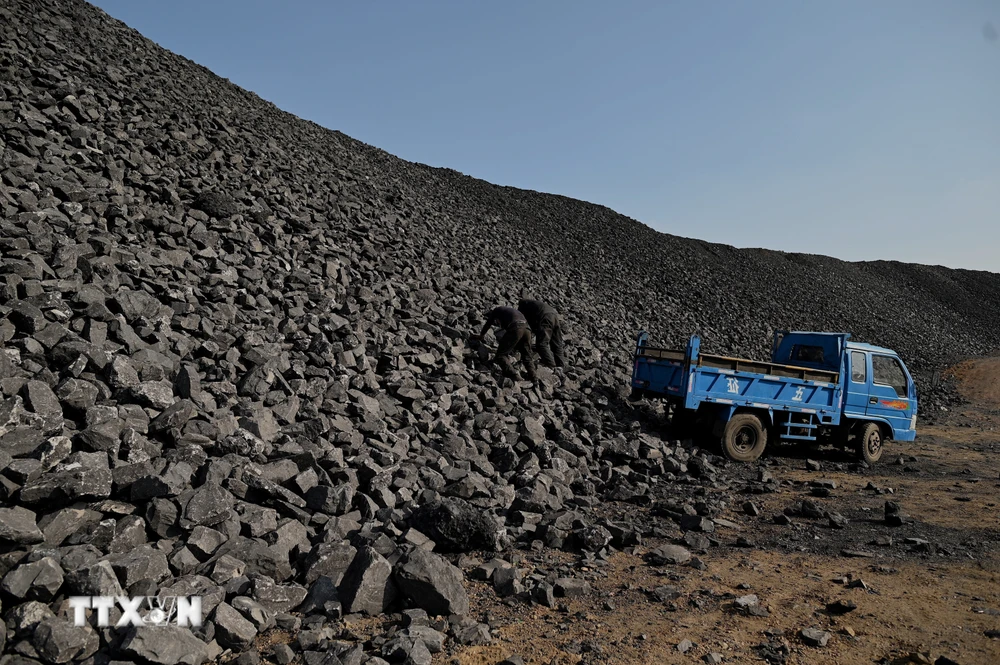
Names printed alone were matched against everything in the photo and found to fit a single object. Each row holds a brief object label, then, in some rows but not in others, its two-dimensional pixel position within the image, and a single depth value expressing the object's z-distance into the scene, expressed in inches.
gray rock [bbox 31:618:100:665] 140.9
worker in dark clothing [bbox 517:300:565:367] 441.7
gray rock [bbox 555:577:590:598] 197.6
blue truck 393.1
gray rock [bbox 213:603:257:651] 156.0
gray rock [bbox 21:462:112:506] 177.0
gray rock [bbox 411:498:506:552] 220.2
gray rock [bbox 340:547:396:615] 178.3
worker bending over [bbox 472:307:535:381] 411.8
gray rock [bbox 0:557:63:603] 151.3
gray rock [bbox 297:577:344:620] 175.0
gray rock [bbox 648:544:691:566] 231.7
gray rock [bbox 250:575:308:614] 172.9
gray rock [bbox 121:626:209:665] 141.3
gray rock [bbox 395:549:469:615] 179.3
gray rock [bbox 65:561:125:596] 155.5
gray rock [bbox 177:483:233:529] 189.0
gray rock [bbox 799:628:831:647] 172.4
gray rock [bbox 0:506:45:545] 161.2
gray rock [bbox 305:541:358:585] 189.0
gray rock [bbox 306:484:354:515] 221.1
